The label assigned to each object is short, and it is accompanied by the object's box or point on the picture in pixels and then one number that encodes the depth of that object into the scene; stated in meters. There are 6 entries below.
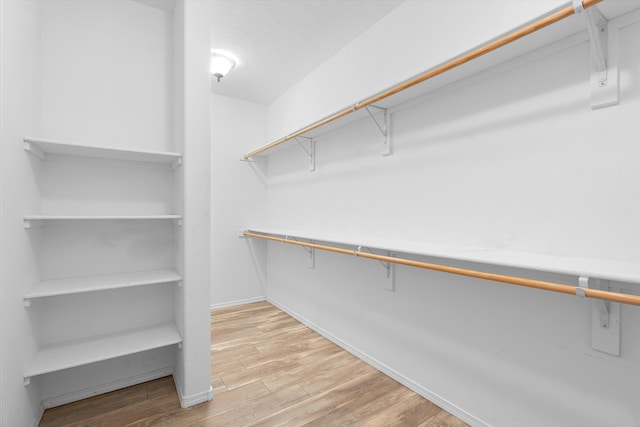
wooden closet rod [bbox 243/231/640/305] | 0.83
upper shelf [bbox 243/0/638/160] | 1.01
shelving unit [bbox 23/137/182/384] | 1.56
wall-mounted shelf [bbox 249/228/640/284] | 0.92
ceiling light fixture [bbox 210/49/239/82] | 2.62
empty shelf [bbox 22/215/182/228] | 1.46
